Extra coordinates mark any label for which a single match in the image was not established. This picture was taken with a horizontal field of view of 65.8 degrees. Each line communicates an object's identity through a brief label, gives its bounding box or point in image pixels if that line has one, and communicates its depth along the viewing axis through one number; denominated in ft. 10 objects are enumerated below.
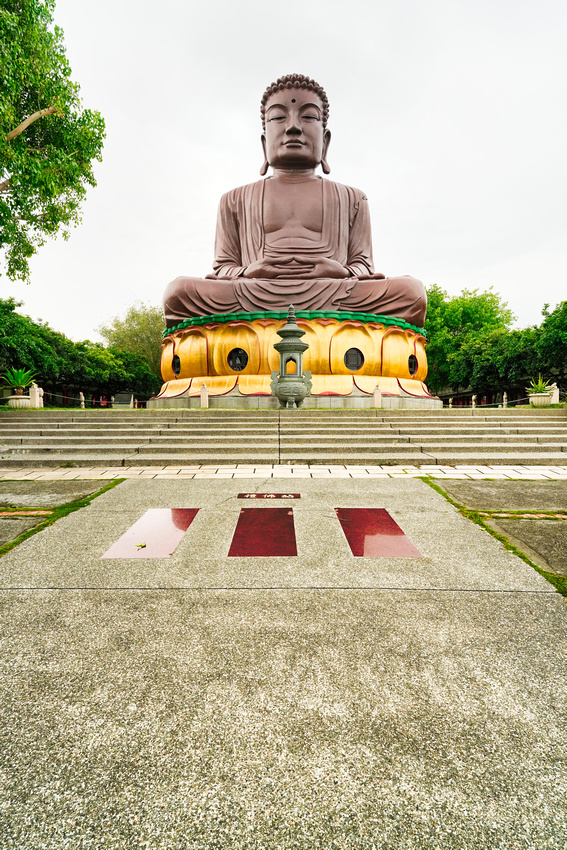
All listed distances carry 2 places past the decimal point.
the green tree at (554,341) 79.30
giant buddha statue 55.52
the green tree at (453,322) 117.39
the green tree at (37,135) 31.12
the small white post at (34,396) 43.06
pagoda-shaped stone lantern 43.37
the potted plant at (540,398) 44.42
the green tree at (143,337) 135.33
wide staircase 21.97
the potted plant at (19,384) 43.42
